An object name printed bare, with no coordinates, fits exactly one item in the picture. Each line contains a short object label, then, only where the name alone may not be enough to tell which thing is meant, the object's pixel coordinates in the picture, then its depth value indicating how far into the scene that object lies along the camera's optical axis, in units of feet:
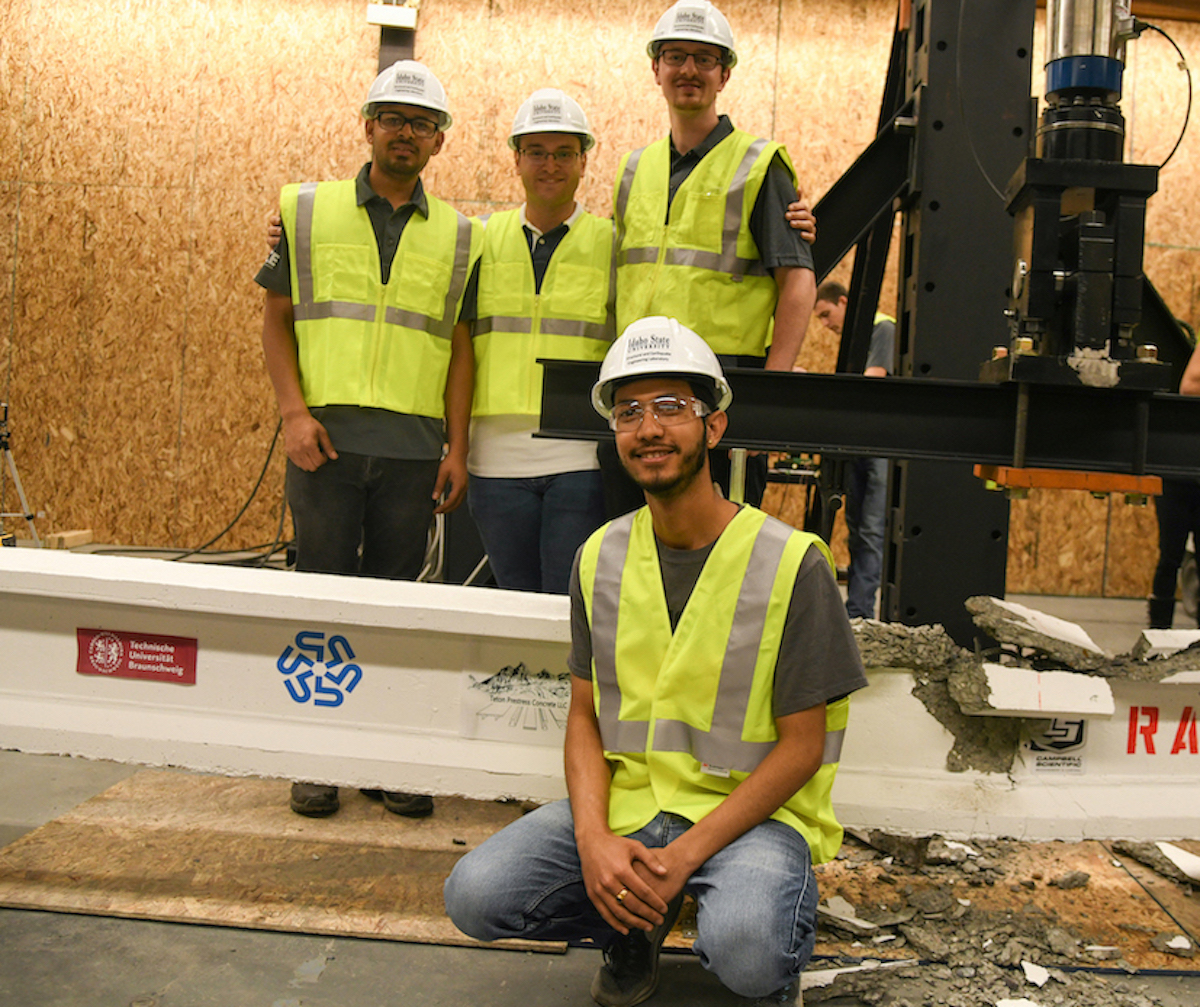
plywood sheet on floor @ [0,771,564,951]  8.16
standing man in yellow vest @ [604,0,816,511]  9.66
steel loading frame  9.45
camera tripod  22.12
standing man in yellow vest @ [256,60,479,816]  10.19
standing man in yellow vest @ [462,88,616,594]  10.08
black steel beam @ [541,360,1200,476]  7.82
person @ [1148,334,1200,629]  18.42
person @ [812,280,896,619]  18.47
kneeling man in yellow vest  6.34
